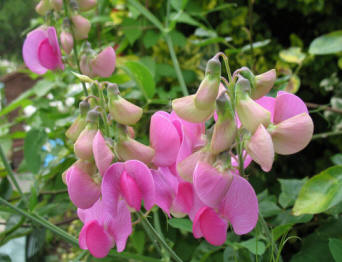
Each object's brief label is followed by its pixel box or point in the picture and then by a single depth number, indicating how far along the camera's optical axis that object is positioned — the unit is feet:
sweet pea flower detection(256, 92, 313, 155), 0.54
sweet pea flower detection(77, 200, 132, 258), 0.62
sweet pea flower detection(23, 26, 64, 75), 0.86
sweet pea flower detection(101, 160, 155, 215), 0.58
